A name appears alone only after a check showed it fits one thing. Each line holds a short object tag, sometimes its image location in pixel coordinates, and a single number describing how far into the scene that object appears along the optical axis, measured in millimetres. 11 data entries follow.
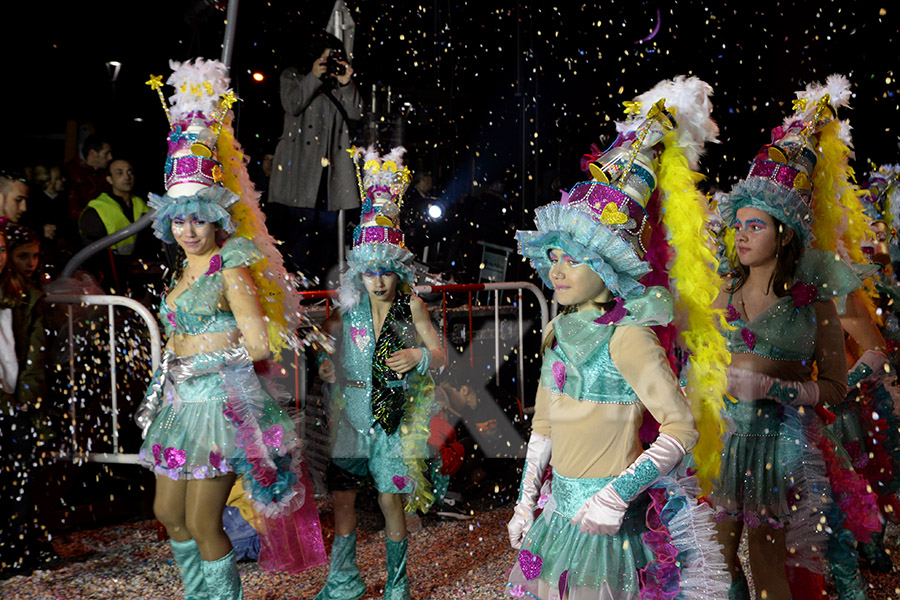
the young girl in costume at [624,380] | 2010
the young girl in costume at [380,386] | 3449
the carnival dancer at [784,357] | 2783
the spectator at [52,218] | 4750
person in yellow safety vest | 4902
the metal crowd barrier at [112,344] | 4078
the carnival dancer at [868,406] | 3469
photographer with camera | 5711
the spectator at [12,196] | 3926
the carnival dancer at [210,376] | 2836
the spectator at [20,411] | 3742
